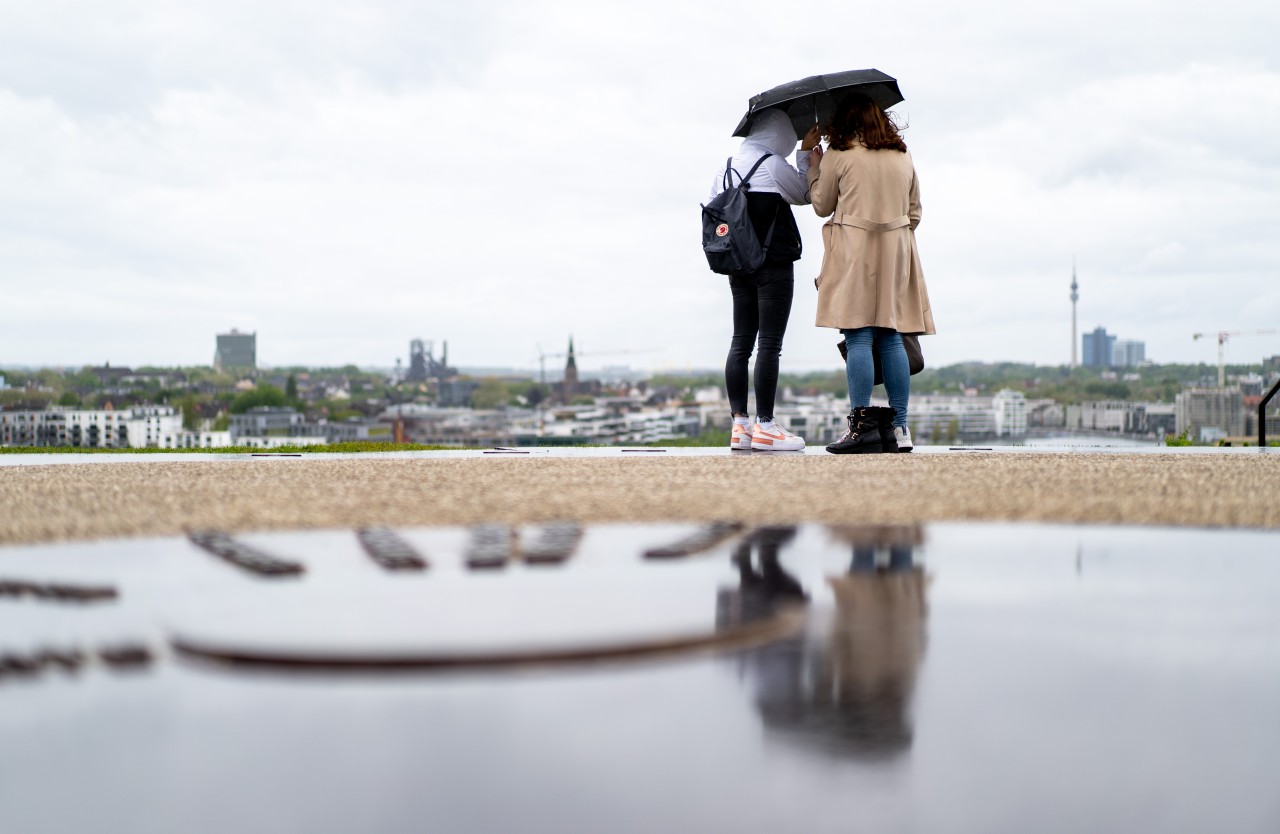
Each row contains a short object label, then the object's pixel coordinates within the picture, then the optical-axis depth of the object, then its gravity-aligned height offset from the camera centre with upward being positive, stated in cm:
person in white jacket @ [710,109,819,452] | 555 +65
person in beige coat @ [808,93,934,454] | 544 +79
